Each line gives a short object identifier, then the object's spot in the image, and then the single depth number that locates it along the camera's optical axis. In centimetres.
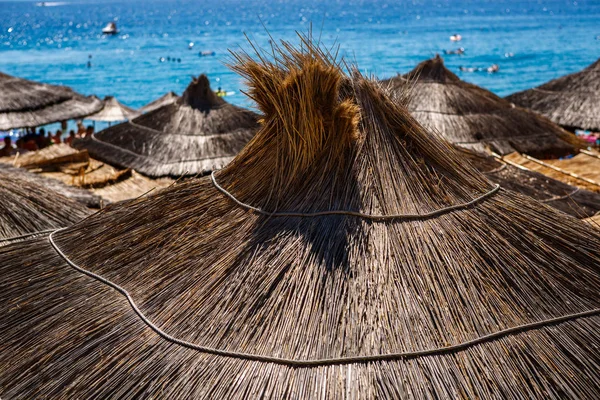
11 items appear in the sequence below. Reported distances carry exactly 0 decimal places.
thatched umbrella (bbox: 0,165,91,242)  396
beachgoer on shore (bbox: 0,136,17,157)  1102
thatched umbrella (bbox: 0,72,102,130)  1123
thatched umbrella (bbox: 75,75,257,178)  952
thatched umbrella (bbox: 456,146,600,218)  547
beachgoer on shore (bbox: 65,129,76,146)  1408
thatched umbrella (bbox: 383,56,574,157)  893
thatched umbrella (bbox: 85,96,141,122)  1730
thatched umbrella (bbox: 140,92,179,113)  1753
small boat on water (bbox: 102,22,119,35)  7112
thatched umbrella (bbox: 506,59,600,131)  1170
